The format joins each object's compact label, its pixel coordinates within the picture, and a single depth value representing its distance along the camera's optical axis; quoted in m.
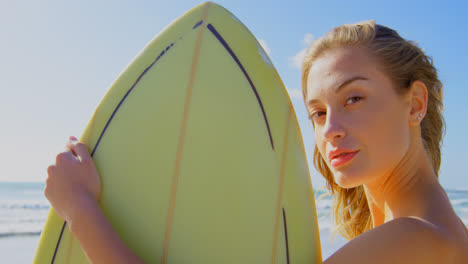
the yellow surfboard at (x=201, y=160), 0.59
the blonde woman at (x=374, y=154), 0.50
